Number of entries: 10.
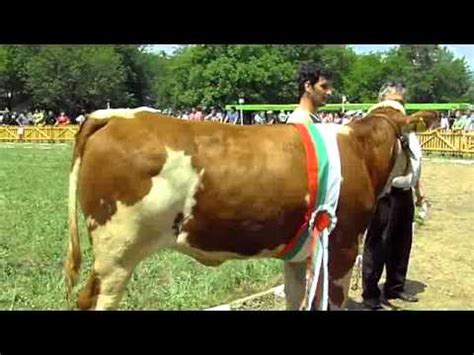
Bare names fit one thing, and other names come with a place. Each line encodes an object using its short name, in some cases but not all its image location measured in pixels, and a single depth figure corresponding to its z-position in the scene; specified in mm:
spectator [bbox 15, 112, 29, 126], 19095
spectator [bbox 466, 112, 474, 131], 14398
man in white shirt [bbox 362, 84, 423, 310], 4113
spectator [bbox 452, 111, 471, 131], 14223
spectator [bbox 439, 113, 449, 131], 13516
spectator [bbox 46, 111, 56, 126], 16800
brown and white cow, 2516
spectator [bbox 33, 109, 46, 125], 17241
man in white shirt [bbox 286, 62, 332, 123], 3199
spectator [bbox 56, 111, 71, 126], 15859
